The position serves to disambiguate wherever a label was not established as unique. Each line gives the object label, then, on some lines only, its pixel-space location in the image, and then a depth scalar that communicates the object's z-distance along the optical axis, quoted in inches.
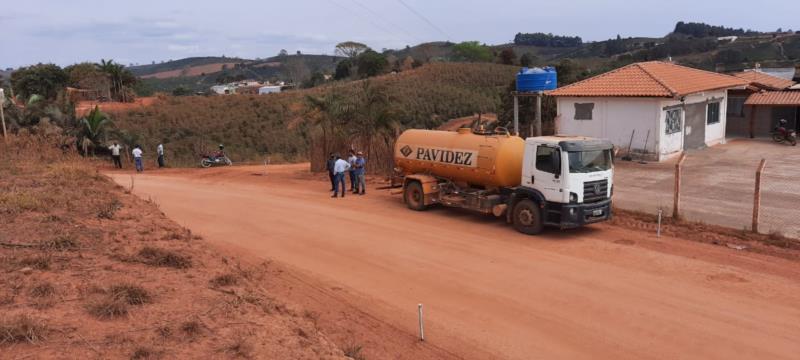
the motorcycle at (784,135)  1163.6
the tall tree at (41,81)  2466.0
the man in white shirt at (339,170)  799.7
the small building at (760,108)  1242.0
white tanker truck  564.1
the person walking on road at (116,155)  1227.2
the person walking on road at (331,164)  817.5
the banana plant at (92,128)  1275.8
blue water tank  789.2
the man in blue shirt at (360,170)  813.9
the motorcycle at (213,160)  1295.5
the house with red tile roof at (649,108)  1031.0
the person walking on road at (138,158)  1167.1
